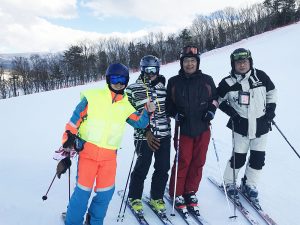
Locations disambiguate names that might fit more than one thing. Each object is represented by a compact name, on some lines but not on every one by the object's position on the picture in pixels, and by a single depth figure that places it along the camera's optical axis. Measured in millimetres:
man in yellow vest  2361
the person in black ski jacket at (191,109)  2889
